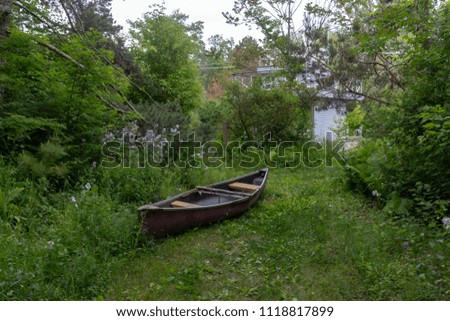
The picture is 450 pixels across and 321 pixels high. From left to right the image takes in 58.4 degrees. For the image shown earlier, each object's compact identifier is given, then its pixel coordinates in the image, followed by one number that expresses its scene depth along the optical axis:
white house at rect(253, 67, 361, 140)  10.84
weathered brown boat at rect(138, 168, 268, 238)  5.11
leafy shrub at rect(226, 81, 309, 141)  12.51
